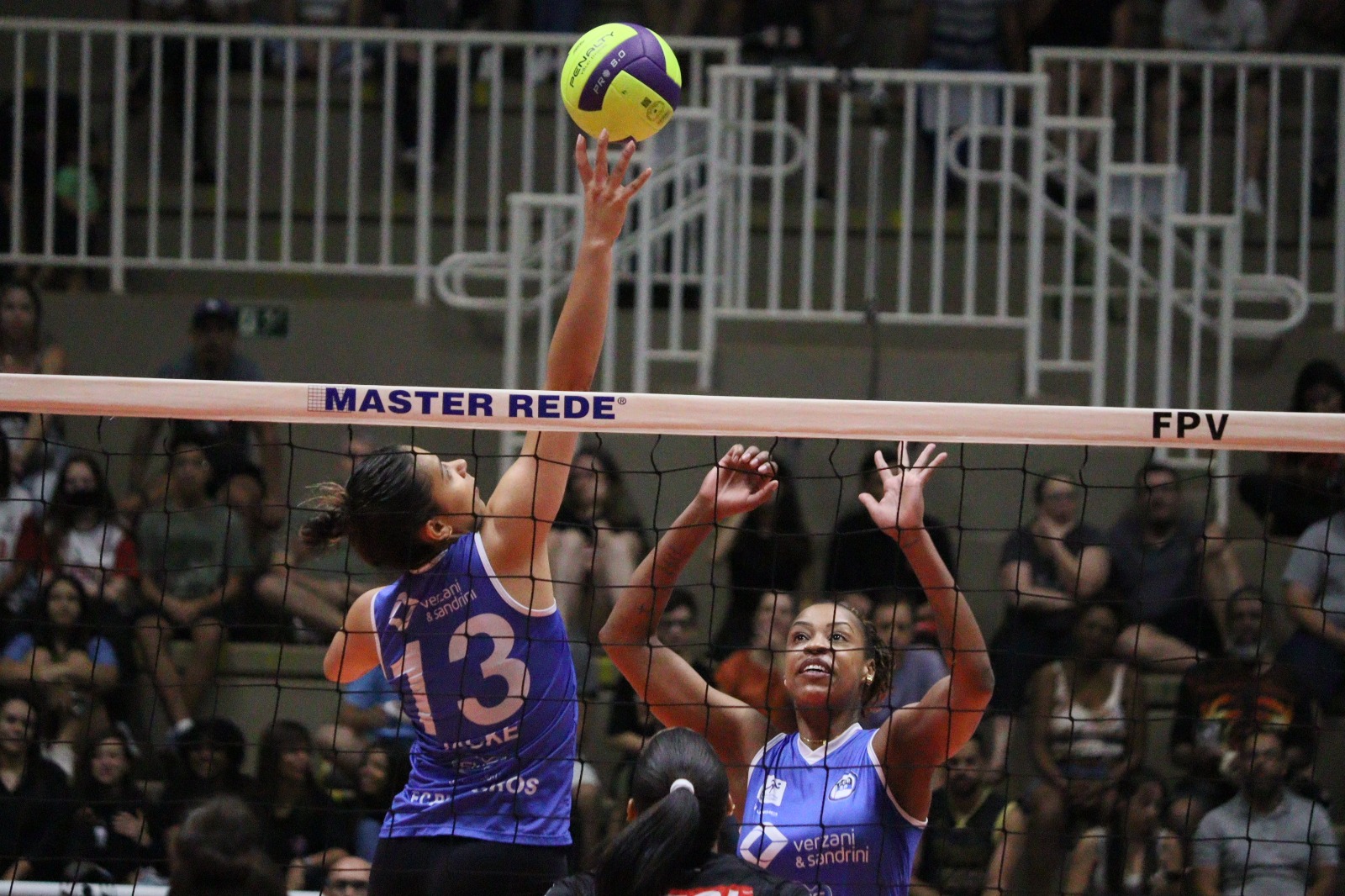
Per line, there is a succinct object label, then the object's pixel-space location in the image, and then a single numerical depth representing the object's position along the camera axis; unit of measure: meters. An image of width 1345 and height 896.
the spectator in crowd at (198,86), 17.92
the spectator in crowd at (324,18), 17.91
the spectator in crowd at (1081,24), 18.05
